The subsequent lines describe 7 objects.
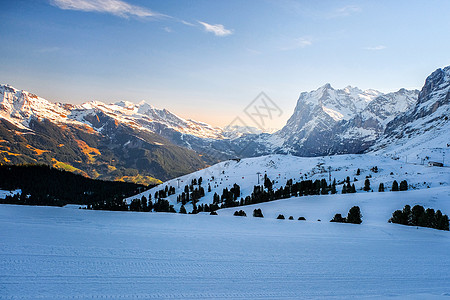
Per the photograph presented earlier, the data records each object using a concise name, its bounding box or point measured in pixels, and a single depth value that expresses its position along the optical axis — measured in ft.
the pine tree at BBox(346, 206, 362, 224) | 129.70
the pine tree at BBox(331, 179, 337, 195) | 290.15
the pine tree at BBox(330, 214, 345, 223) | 137.18
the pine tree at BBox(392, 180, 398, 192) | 251.13
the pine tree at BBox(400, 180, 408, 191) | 250.37
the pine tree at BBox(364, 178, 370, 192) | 278.05
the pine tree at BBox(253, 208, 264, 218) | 173.99
